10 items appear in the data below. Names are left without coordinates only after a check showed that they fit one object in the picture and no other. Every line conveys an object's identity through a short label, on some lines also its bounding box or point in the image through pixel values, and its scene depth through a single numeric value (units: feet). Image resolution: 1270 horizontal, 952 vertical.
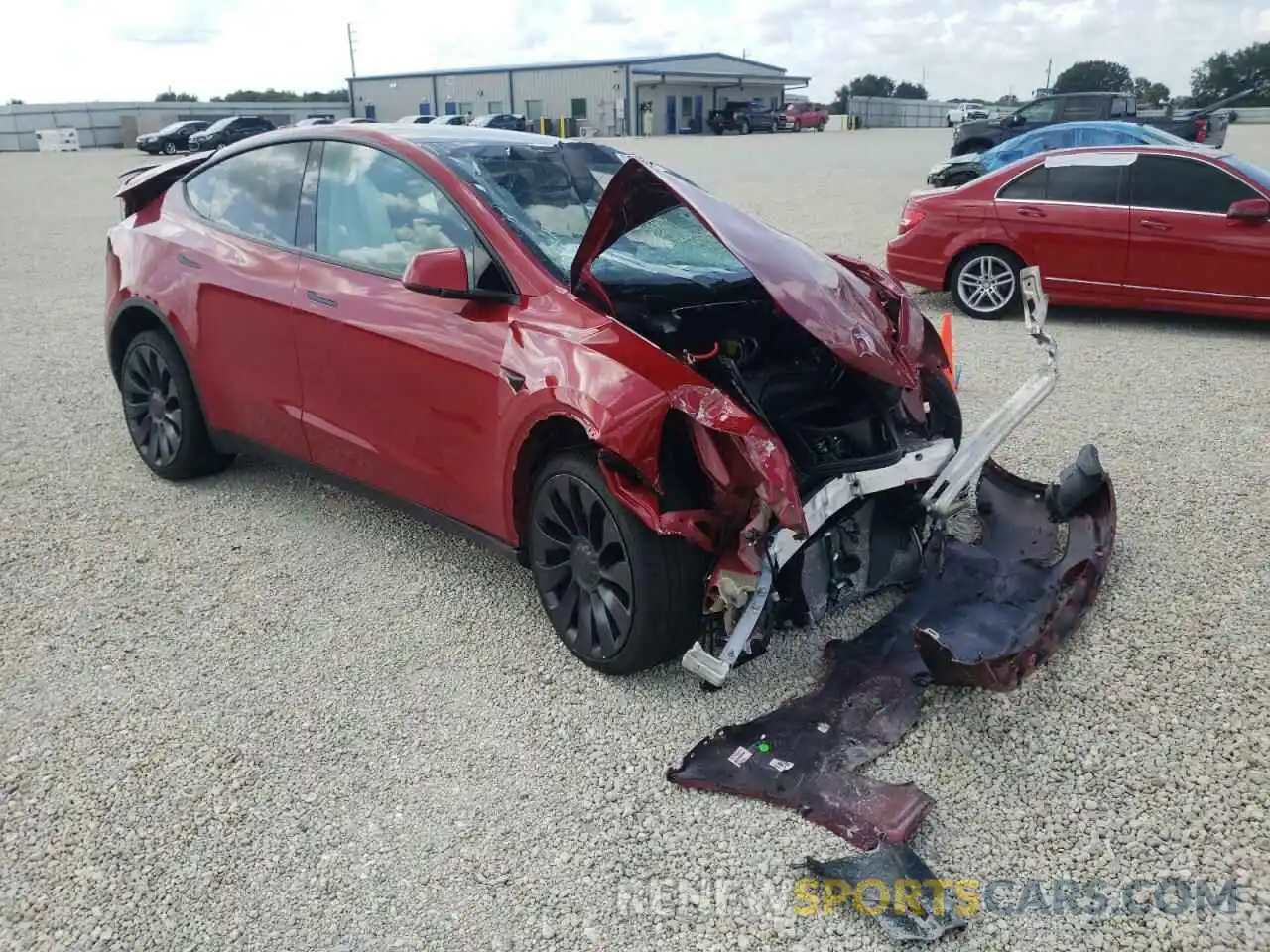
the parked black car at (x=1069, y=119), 65.51
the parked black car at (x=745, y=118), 173.78
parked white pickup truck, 190.08
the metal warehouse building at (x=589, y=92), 200.03
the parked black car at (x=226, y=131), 113.29
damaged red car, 10.43
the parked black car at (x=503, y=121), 107.14
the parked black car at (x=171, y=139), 125.49
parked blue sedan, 45.55
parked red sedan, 26.61
